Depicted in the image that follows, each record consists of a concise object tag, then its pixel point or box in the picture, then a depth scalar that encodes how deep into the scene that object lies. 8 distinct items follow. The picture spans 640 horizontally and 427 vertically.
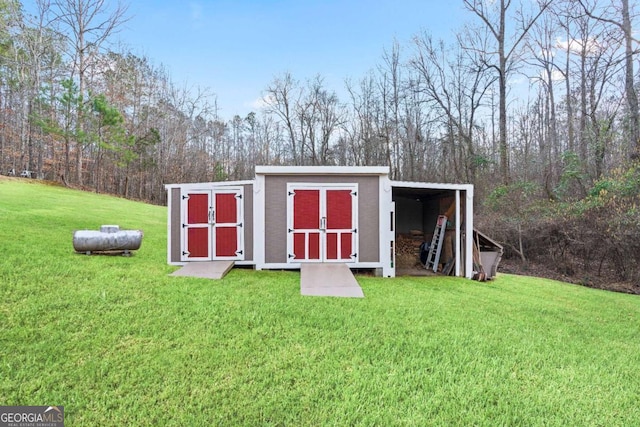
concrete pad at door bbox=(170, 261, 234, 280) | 5.61
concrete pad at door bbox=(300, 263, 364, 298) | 4.93
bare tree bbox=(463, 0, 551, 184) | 14.52
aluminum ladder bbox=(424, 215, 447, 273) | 7.67
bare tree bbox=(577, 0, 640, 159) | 10.31
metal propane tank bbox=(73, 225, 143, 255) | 6.11
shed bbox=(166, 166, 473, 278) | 6.60
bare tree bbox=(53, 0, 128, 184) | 20.72
